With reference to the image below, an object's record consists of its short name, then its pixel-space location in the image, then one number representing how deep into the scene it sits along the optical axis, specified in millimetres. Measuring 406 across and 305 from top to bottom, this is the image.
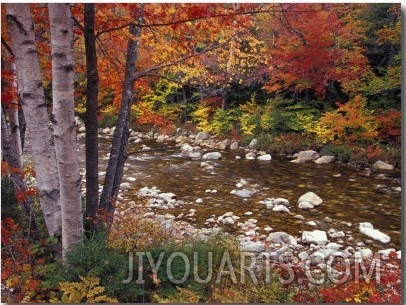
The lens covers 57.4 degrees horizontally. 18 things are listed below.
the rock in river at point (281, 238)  6379
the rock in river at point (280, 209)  7929
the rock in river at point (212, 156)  13023
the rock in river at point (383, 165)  11427
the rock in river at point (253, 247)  5983
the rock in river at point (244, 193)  8953
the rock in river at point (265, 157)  13020
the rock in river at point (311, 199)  8312
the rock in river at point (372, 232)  6494
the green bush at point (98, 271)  3152
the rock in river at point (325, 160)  12422
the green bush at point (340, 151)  12430
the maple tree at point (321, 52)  13484
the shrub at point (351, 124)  12859
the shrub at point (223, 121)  16656
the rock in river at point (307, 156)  12681
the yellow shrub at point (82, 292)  2918
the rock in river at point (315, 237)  6361
